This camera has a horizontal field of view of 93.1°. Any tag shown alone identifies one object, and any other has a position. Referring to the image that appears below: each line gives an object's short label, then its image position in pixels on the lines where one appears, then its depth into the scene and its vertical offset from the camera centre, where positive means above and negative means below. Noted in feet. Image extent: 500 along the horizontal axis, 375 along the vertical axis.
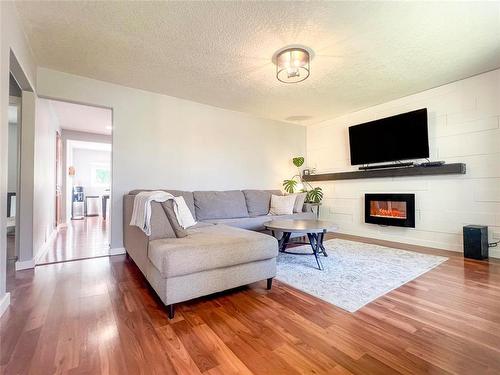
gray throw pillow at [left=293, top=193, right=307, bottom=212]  13.75 -0.73
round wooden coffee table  8.28 -1.35
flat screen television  11.57 +2.74
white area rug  6.47 -2.80
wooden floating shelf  10.55 +0.92
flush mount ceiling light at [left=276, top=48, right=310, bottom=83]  8.00 +4.48
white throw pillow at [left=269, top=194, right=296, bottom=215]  13.34 -0.80
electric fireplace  12.19 -1.08
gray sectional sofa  5.32 -1.68
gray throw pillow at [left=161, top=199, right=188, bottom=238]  6.58 -0.82
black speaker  9.43 -2.14
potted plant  16.25 +0.25
